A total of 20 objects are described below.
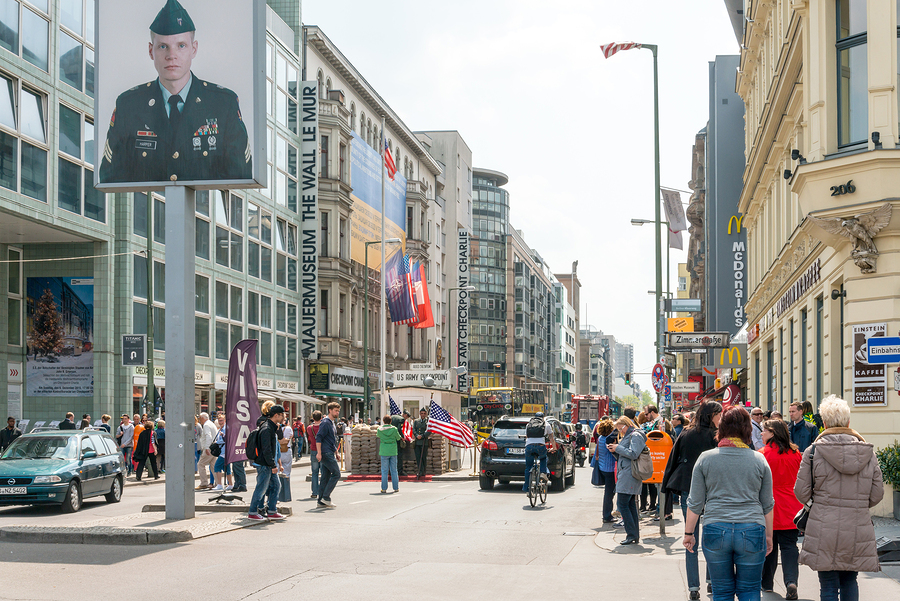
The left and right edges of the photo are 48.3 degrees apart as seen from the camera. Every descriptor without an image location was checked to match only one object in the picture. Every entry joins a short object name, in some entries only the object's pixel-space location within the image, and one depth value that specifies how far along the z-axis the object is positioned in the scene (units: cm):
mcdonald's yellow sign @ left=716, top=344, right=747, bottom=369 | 3616
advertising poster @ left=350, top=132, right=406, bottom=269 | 5441
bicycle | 1973
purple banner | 1750
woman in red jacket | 945
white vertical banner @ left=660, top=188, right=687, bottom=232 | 3819
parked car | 1800
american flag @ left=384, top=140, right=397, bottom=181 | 4351
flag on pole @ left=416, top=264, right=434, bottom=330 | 4959
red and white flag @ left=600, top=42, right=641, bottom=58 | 3169
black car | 2388
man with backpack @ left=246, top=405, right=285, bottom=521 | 1533
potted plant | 1512
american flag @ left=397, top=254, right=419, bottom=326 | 4766
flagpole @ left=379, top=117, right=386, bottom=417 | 3653
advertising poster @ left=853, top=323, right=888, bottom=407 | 1616
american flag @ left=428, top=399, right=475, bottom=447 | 2747
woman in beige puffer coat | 748
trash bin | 1575
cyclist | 1978
